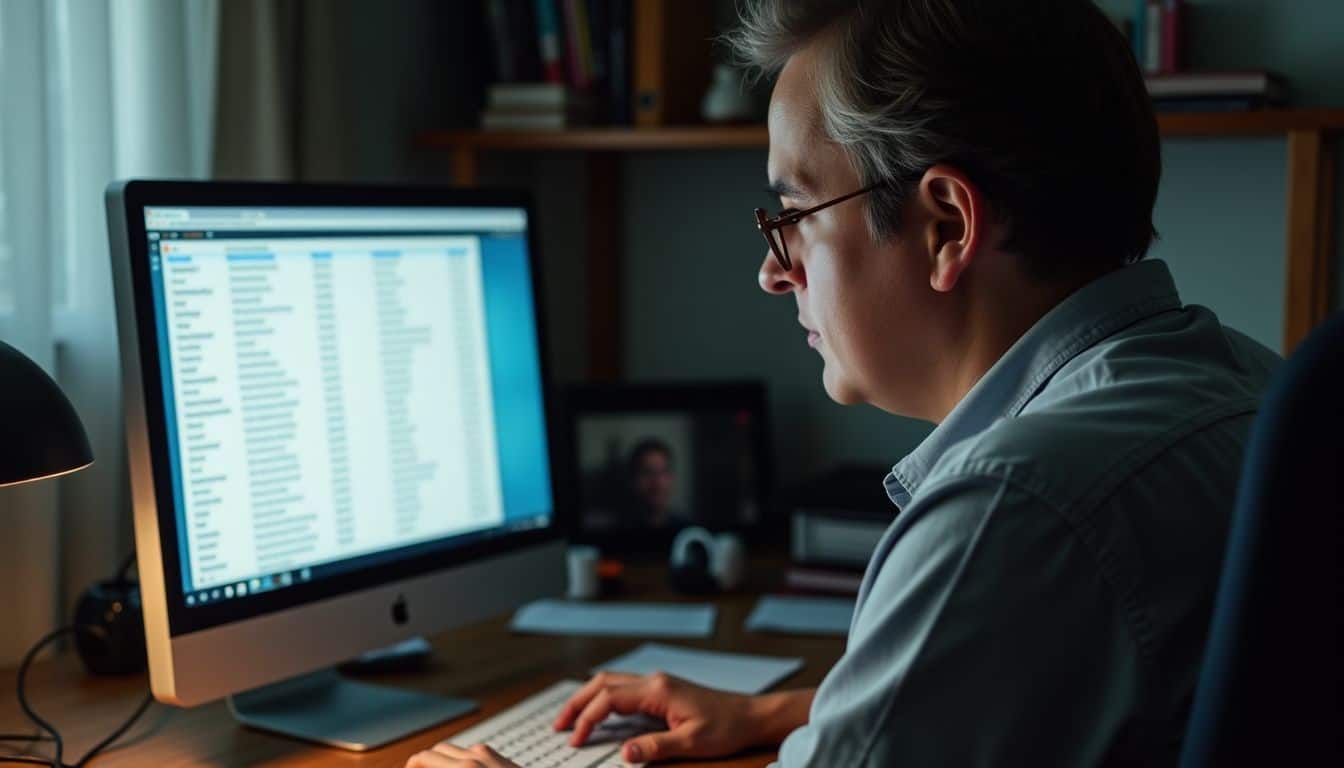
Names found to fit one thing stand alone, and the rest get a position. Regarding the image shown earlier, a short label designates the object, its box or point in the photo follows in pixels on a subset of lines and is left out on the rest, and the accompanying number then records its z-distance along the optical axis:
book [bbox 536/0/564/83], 2.07
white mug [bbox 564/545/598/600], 1.77
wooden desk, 1.21
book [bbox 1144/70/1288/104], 1.70
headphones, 1.80
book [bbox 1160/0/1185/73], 1.83
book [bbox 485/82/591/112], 2.02
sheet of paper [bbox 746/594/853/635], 1.64
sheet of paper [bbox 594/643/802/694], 1.43
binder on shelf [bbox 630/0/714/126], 2.01
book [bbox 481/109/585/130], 2.03
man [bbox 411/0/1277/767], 0.76
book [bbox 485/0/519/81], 2.11
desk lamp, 1.00
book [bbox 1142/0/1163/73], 1.85
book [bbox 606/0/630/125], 2.06
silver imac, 1.14
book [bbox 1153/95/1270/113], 1.70
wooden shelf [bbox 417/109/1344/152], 1.68
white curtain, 1.42
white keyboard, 1.18
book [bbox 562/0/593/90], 2.06
